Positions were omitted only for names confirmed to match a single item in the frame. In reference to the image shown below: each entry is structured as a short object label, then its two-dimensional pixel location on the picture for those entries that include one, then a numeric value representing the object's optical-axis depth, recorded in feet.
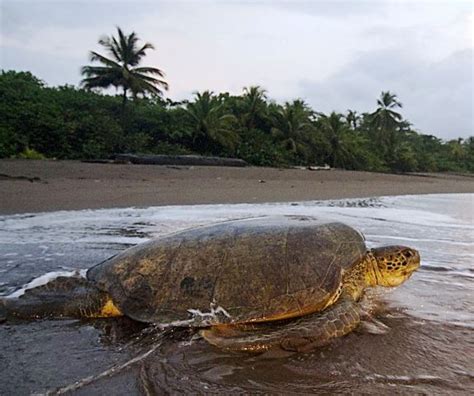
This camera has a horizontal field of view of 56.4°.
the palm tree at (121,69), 84.23
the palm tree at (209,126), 86.77
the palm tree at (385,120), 140.03
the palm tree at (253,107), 101.72
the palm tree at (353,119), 149.59
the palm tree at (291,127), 98.00
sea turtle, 7.77
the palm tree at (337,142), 107.86
